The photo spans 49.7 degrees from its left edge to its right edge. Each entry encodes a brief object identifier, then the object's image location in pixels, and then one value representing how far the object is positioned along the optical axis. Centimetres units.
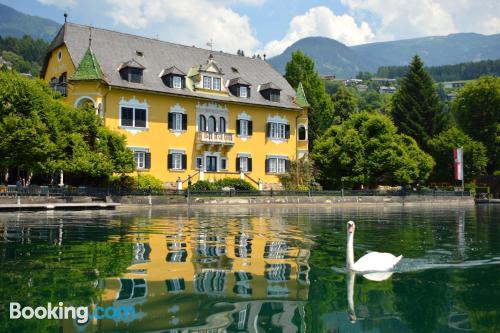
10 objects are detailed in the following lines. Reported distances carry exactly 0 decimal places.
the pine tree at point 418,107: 7206
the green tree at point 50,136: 3372
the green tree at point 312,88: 7062
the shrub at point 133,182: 4431
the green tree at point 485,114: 7350
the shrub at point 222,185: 4675
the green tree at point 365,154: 5269
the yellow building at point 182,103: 4694
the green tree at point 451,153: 6606
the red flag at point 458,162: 5947
